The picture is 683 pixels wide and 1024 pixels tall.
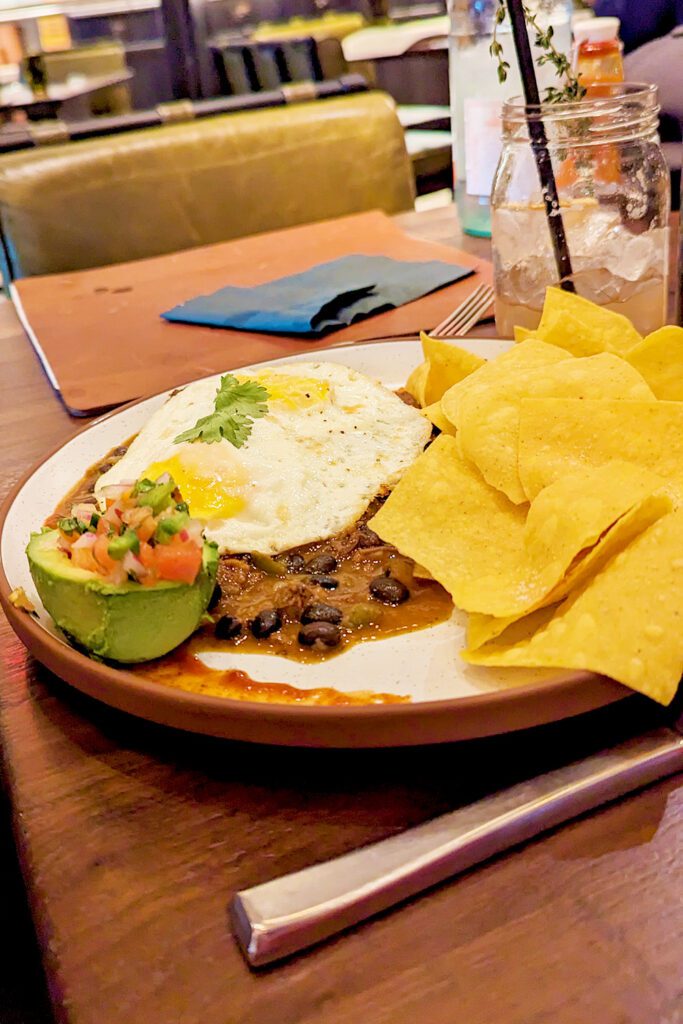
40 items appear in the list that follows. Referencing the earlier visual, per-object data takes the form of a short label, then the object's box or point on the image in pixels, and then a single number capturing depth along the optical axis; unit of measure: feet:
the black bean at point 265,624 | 1.19
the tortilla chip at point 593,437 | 1.24
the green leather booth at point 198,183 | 3.28
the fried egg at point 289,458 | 1.42
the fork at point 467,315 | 1.99
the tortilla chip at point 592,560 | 1.09
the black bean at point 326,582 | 1.28
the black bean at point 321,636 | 1.17
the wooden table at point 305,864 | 0.86
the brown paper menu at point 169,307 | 2.00
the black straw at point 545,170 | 1.58
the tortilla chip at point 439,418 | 1.43
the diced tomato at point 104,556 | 1.07
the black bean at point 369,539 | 1.35
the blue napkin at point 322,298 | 2.12
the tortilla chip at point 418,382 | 1.66
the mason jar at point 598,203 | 1.66
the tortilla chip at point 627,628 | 1.01
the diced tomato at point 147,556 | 1.06
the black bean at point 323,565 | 1.31
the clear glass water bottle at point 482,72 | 2.50
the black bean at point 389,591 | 1.23
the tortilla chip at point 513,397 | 1.27
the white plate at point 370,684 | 1.00
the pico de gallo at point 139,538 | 1.06
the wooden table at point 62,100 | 6.62
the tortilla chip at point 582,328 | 1.52
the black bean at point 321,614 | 1.19
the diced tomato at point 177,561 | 1.07
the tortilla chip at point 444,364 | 1.59
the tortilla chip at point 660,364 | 1.40
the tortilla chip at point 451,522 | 1.21
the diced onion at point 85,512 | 1.14
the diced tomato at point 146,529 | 1.08
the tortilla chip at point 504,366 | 1.39
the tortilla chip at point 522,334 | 1.62
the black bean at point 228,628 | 1.19
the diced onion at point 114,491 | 1.15
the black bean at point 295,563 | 1.33
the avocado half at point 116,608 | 1.07
